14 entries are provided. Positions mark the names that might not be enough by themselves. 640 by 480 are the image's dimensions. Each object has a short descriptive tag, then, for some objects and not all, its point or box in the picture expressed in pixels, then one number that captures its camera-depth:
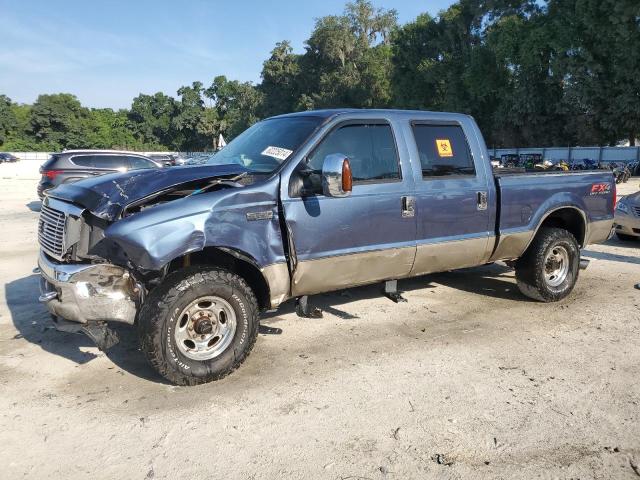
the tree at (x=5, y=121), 81.41
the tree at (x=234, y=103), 80.00
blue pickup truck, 3.68
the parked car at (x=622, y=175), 23.02
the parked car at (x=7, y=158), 58.26
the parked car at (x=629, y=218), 9.35
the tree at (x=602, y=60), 30.70
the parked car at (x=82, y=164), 13.59
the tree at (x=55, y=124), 82.56
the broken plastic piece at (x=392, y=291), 4.93
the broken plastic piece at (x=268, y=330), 4.65
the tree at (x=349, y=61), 61.16
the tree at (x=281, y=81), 74.00
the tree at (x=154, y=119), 94.12
